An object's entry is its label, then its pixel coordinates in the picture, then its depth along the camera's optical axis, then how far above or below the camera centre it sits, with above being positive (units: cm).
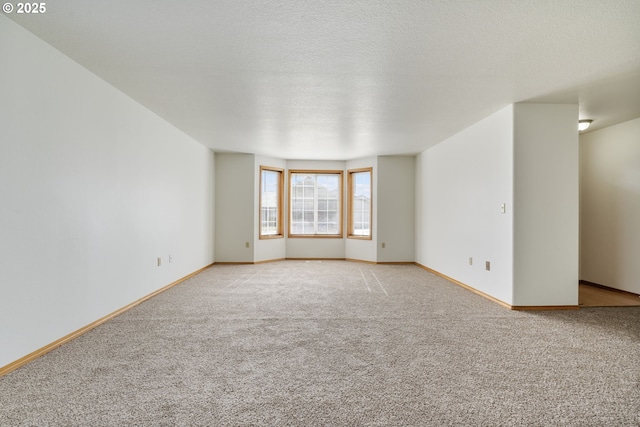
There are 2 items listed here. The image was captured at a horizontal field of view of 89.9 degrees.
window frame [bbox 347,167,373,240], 759 +33
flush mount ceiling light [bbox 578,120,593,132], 443 +132
